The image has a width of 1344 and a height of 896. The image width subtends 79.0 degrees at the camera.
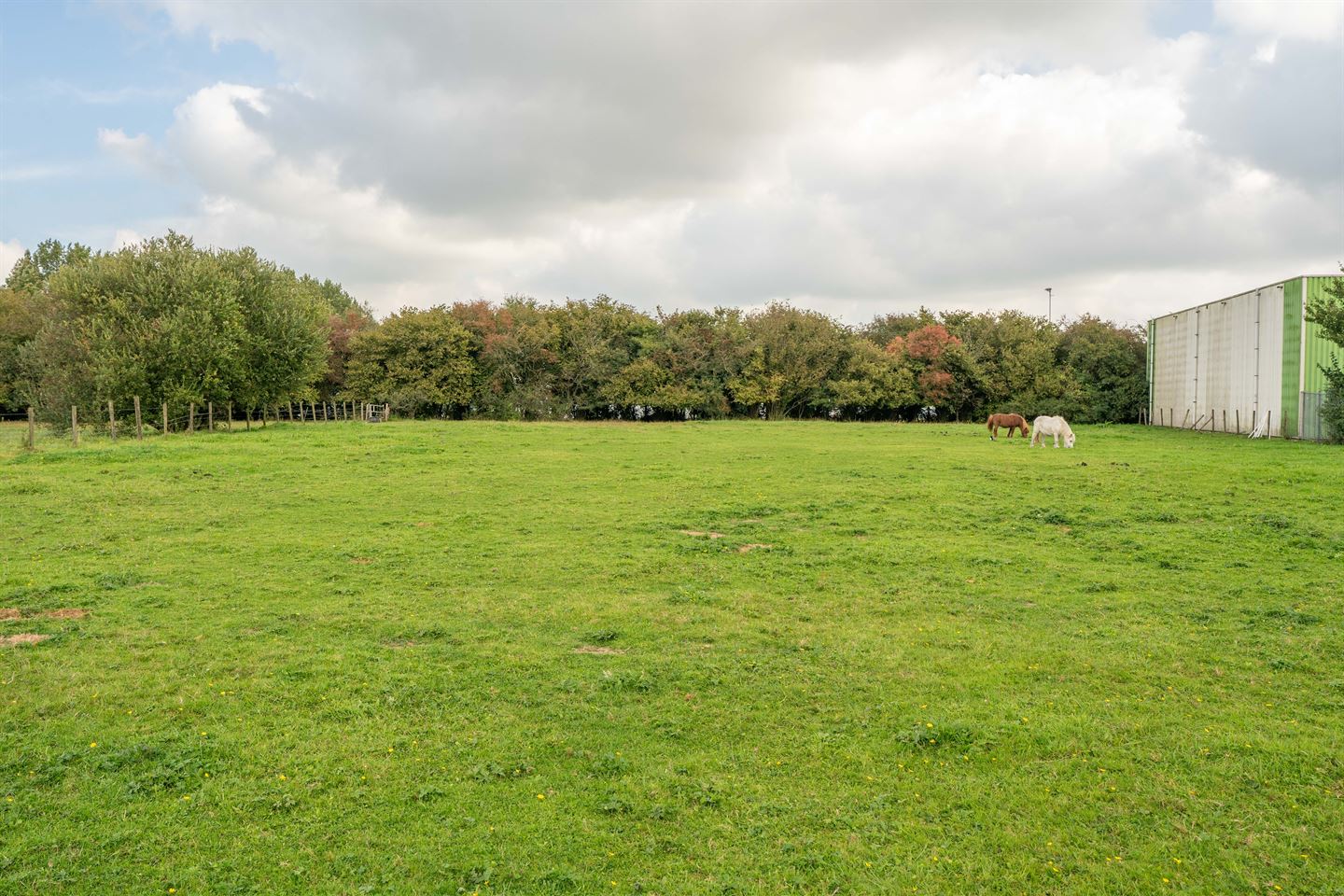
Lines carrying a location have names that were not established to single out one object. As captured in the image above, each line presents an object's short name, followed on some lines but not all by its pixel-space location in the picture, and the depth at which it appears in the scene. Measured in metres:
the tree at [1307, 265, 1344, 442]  29.80
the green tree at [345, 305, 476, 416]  68.19
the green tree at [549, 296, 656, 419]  69.88
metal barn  38.44
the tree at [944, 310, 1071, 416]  66.19
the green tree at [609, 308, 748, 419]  68.44
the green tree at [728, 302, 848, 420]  69.19
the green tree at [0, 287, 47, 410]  67.50
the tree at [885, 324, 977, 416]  68.75
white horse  33.28
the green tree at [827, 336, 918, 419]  67.95
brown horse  38.00
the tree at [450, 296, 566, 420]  69.25
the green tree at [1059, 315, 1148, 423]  62.09
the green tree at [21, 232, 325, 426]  39.69
